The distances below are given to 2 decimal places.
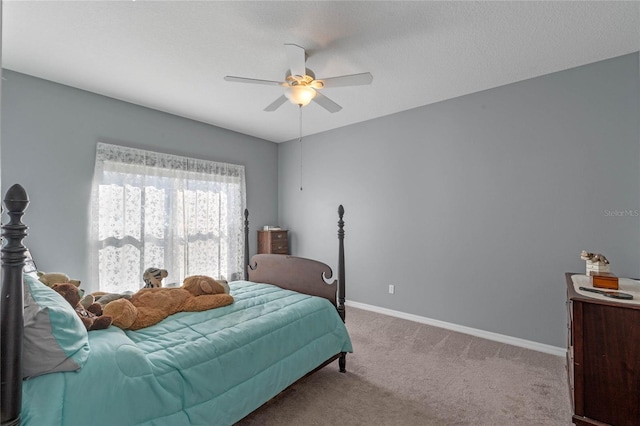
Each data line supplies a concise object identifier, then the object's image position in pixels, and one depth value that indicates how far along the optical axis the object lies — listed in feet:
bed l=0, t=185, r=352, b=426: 3.82
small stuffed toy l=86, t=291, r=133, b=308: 6.50
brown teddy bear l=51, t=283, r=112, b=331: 5.69
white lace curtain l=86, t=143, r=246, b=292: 11.32
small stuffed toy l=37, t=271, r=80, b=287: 6.76
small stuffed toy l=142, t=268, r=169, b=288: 8.83
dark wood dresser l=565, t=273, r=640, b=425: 5.81
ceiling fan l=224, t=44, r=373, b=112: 7.29
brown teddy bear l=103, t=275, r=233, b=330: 6.25
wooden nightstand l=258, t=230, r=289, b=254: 16.12
